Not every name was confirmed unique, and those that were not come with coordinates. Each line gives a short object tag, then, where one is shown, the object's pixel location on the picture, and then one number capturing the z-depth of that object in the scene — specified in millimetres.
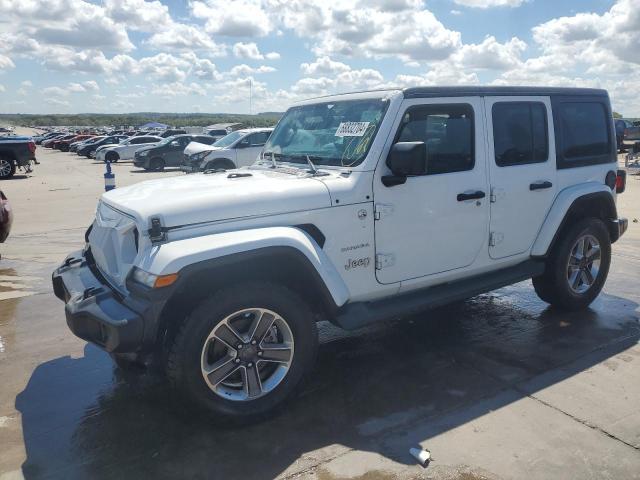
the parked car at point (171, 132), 40188
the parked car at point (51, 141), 49125
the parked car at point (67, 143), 45550
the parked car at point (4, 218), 6641
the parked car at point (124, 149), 30597
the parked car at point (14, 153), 18875
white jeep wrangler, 3141
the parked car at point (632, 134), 28547
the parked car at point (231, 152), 16797
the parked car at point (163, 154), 23688
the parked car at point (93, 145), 36469
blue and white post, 7200
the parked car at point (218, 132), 34034
